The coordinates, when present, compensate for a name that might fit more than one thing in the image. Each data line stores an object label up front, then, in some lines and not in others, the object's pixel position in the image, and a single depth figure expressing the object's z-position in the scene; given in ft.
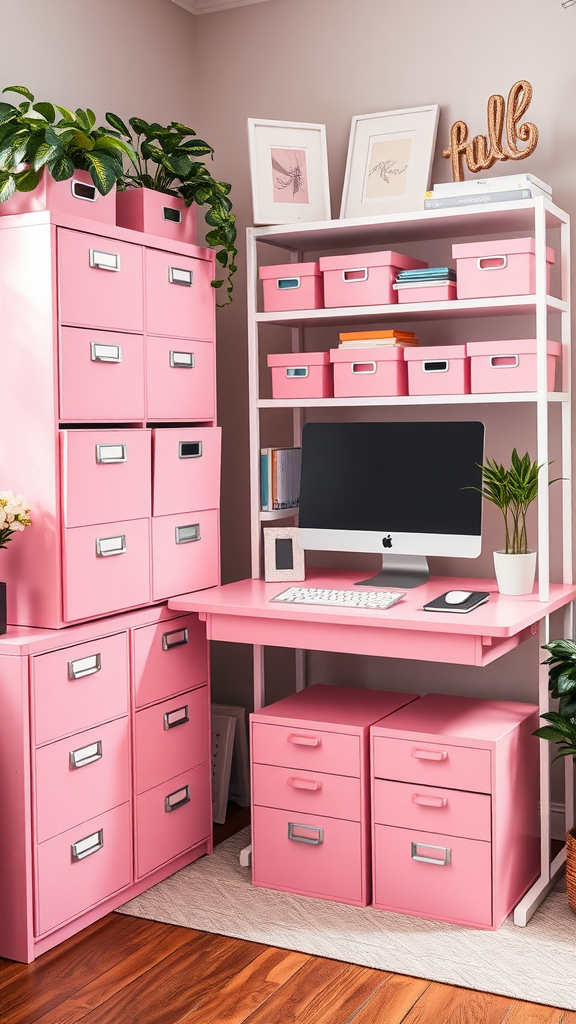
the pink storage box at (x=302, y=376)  10.04
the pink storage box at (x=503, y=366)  9.04
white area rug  7.78
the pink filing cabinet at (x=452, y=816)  8.43
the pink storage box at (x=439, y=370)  9.36
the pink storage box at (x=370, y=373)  9.67
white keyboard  8.77
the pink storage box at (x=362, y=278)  9.60
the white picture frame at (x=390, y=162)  10.28
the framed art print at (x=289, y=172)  10.33
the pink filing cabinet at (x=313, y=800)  8.95
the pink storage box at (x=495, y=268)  8.93
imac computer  9.58
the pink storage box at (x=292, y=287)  9.98
